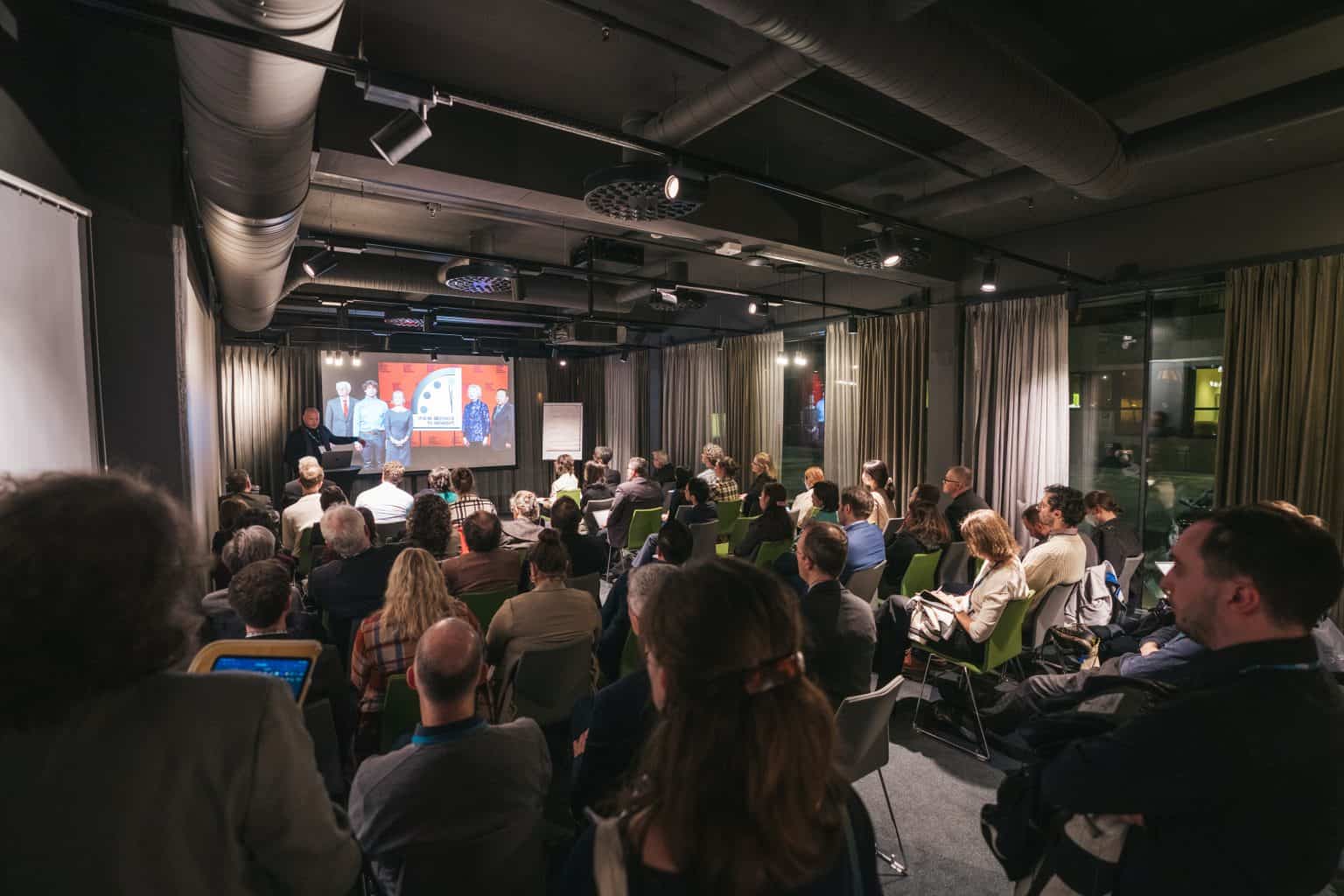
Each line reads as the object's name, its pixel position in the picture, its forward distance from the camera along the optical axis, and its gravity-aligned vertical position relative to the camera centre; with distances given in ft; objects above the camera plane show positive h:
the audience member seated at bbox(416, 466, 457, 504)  20.03 -2.43
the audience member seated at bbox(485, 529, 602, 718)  8.31 -2.82
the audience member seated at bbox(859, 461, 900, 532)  18.01 -2.37
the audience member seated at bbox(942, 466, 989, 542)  17.58 -2.51
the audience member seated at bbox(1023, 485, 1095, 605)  11.94 -2.74
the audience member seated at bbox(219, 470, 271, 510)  18.10 -2.36
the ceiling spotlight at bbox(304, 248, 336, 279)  15.98 +3.69
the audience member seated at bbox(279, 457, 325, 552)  16.65 -2.94
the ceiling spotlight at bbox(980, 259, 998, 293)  17.12 +3.61
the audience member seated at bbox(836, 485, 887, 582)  13.12 -2.80
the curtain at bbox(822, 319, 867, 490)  25.27 +0.14
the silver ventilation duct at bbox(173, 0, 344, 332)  4.93 +2.92
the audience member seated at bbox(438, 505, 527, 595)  11.14 -2.79
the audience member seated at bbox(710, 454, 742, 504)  22.67 -2.79
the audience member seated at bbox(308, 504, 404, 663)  9.94 -2.85
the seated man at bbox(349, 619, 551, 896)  4.33 -2.78
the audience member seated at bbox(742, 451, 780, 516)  22.24 -2.72
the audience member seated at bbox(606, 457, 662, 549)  20.63 -3.14
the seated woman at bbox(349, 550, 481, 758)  7.82 -2.86
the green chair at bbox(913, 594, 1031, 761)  10.61 -3.97
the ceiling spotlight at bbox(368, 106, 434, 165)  8.11 +3.55
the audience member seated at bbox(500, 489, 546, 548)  15.56 -2.97
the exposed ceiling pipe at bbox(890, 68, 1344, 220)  9.61 +4.73
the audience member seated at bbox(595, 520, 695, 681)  9.43 -3.16
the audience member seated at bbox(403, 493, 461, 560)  11.57 -2.18
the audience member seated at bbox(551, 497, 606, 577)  13.21 -2.84
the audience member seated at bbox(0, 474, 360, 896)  2.42 -1.30
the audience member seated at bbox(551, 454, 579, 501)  24.30 -2.69
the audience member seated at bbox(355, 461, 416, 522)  17.90 -2.72
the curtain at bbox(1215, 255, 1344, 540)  14.15 +0.50
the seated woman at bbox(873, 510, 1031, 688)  10.56 -3.00
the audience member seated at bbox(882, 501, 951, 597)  15.38 -3.17
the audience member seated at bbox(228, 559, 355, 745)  7.00 -2.32
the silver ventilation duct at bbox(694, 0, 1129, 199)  6.45 +3.98
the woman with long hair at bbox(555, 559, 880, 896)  2.52 -1.48
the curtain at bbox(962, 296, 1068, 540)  19.30 +0.29
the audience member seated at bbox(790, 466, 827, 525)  20.92 -2.96
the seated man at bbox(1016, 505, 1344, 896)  3.65 -2.02
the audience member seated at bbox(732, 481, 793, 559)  15.10 -2.88
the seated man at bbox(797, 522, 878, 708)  8.34 -3.04
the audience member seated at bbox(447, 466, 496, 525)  17.69 -2.62
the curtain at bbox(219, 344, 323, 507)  31.14 +0.23
